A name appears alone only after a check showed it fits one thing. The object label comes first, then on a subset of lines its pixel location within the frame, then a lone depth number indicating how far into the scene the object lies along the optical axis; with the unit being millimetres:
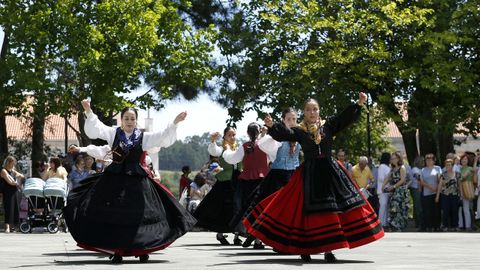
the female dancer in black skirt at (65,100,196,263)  12844
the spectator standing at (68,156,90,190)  23906
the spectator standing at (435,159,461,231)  23906
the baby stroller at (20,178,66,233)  24109
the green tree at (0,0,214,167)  32438
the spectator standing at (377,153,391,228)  24594
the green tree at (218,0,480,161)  29906
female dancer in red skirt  12641
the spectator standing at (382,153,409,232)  24422
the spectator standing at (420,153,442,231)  24172
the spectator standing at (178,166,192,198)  27672
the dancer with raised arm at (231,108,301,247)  14789
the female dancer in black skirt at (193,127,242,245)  17297
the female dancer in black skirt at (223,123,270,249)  16156
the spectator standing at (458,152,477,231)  23656
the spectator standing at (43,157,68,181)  24297
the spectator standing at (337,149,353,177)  24594
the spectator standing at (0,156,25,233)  24688
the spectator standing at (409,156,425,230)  24703
